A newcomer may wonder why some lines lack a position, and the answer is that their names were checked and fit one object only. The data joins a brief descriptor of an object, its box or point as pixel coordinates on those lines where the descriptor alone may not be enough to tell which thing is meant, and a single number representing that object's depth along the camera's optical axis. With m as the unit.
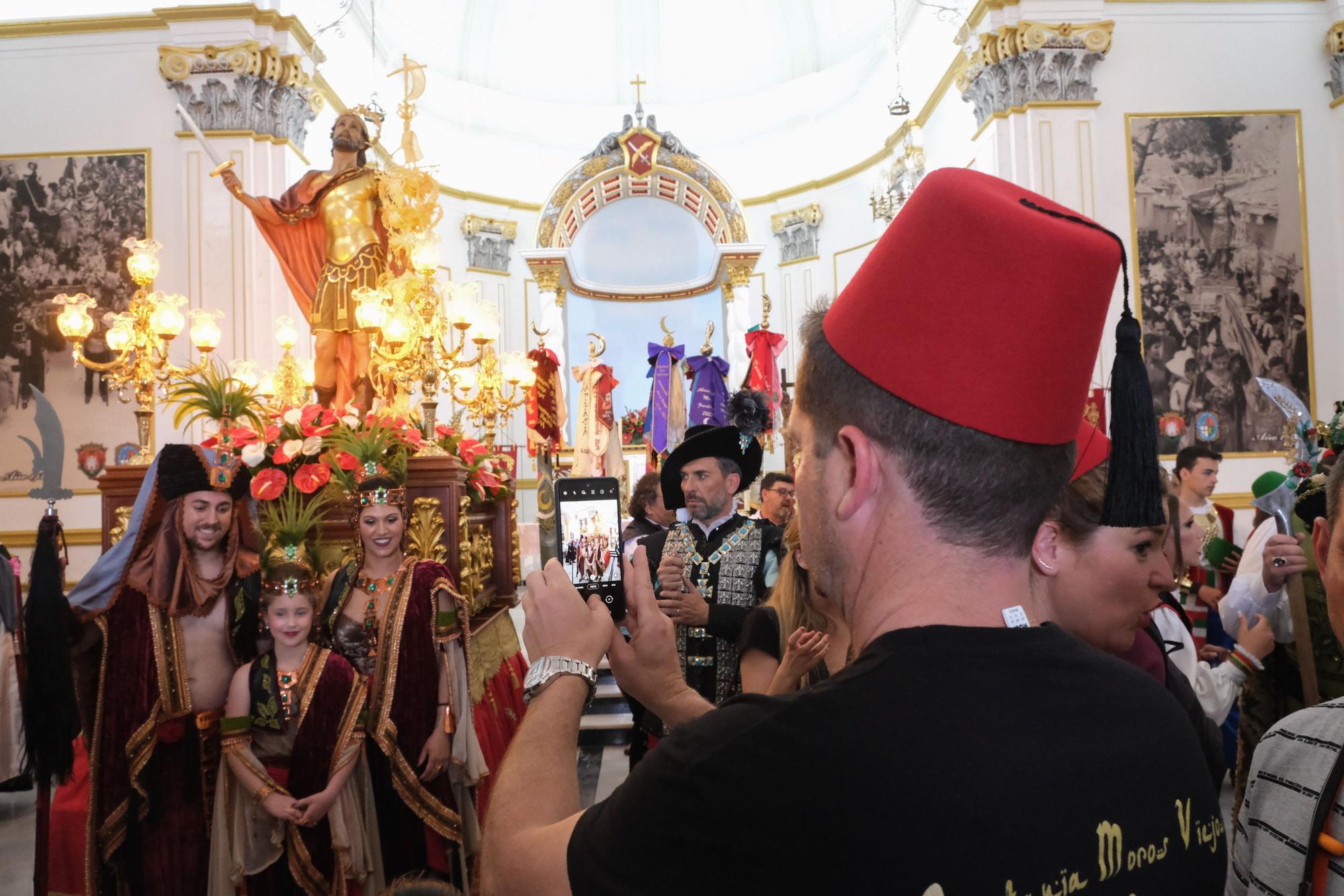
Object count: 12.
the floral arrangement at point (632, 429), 17.84
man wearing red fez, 0.85
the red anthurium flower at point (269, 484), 4.01
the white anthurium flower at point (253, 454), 4.02
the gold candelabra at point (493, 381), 8.46
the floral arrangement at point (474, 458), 5.47
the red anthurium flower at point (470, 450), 5.49
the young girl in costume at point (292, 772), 3.42
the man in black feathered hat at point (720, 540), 3.85
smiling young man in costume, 3.58
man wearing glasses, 5.32
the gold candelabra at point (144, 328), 6.70
